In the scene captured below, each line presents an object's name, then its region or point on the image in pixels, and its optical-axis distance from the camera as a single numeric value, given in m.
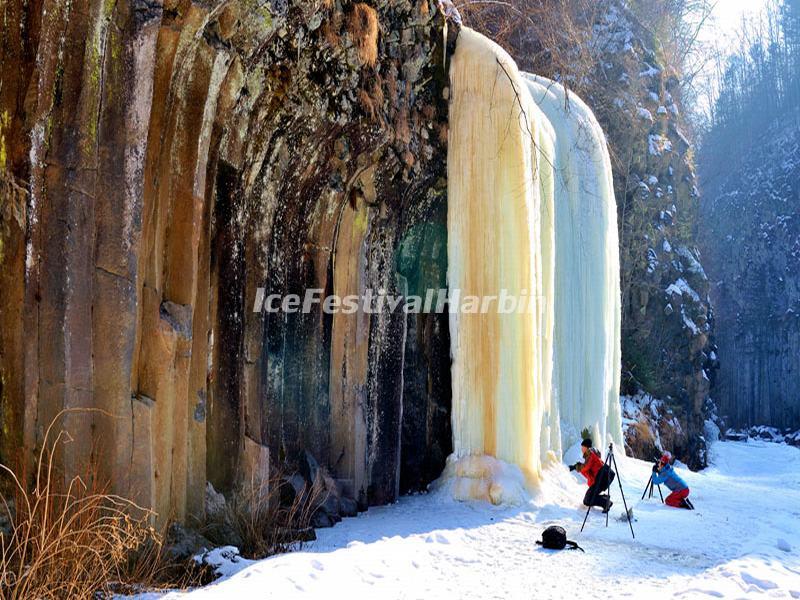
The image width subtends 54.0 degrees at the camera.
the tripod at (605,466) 8.07
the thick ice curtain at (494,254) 8.77
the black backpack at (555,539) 6.50
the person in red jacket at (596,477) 8.09
